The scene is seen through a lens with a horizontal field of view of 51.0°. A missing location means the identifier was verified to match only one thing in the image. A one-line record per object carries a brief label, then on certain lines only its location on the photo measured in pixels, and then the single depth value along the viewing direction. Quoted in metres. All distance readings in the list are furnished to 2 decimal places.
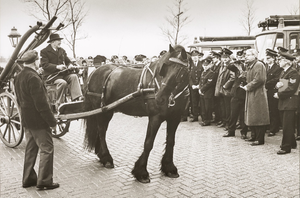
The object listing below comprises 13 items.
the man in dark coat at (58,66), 6.79
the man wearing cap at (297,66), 8.16
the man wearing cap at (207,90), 9.79
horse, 4.83
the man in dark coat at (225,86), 8.84
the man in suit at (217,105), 10.26
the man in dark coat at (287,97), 6.74
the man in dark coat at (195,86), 10.66
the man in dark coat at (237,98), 8.20
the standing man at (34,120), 4.59
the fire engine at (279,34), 11.17
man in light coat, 7.31
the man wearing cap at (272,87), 8.44
